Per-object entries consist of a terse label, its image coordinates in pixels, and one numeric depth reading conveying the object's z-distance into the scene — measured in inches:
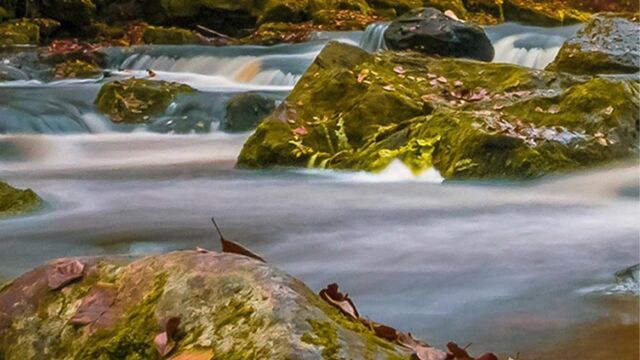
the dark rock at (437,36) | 480.4
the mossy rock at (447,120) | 263.7
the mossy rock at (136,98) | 436.6
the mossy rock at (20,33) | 706.8
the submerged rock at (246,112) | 408.8
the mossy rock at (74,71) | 569.6
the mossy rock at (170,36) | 695.1
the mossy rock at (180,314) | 78.8
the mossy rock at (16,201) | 226.5
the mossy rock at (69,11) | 775.1
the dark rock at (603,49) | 419.8
